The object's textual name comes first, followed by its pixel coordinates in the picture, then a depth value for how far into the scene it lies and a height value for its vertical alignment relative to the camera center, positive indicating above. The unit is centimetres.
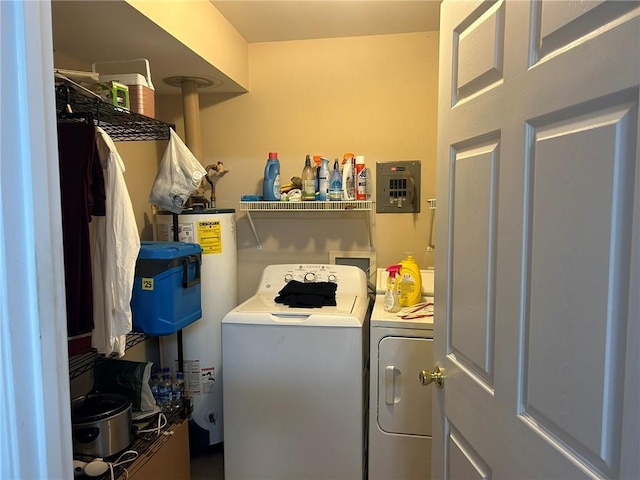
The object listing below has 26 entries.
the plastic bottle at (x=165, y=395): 208 -90
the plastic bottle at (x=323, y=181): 246 +18
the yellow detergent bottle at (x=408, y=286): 217 -37
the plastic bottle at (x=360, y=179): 246 +19
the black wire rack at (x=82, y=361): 163 -59
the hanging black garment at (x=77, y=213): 137 +0
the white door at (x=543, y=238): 61 -5
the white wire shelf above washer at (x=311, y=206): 240 +4
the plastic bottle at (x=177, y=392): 212 -90
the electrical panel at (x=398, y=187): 258 +16
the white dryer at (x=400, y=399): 193 -84
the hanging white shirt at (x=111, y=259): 155 -16
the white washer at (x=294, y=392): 197 -83
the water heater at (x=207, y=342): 239 -72
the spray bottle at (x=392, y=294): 209 -40
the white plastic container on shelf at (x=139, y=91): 181 +52
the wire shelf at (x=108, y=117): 147 +40
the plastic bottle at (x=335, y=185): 244 +16
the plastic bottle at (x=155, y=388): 212 -86
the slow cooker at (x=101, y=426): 160 -80
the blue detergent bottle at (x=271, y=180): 250 +19
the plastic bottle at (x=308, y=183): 247 +17
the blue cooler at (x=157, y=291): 192 -35
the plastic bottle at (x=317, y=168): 249 +26
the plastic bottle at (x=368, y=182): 253 +19
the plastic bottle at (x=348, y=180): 246 +19
